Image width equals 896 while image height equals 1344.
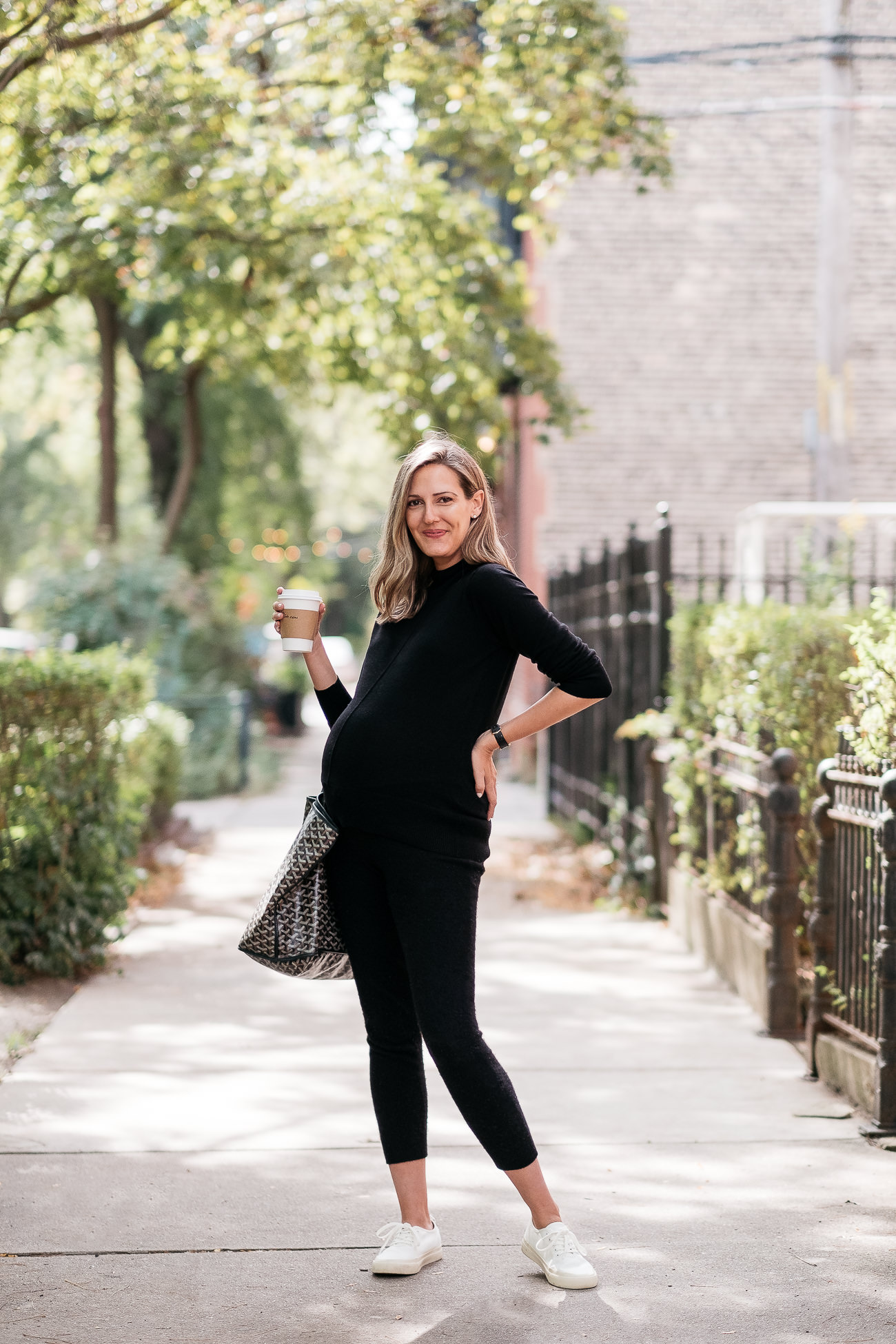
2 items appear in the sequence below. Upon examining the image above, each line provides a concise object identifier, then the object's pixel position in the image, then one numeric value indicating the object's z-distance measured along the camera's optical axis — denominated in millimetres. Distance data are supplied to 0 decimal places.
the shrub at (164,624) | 15609
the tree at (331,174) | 9141
